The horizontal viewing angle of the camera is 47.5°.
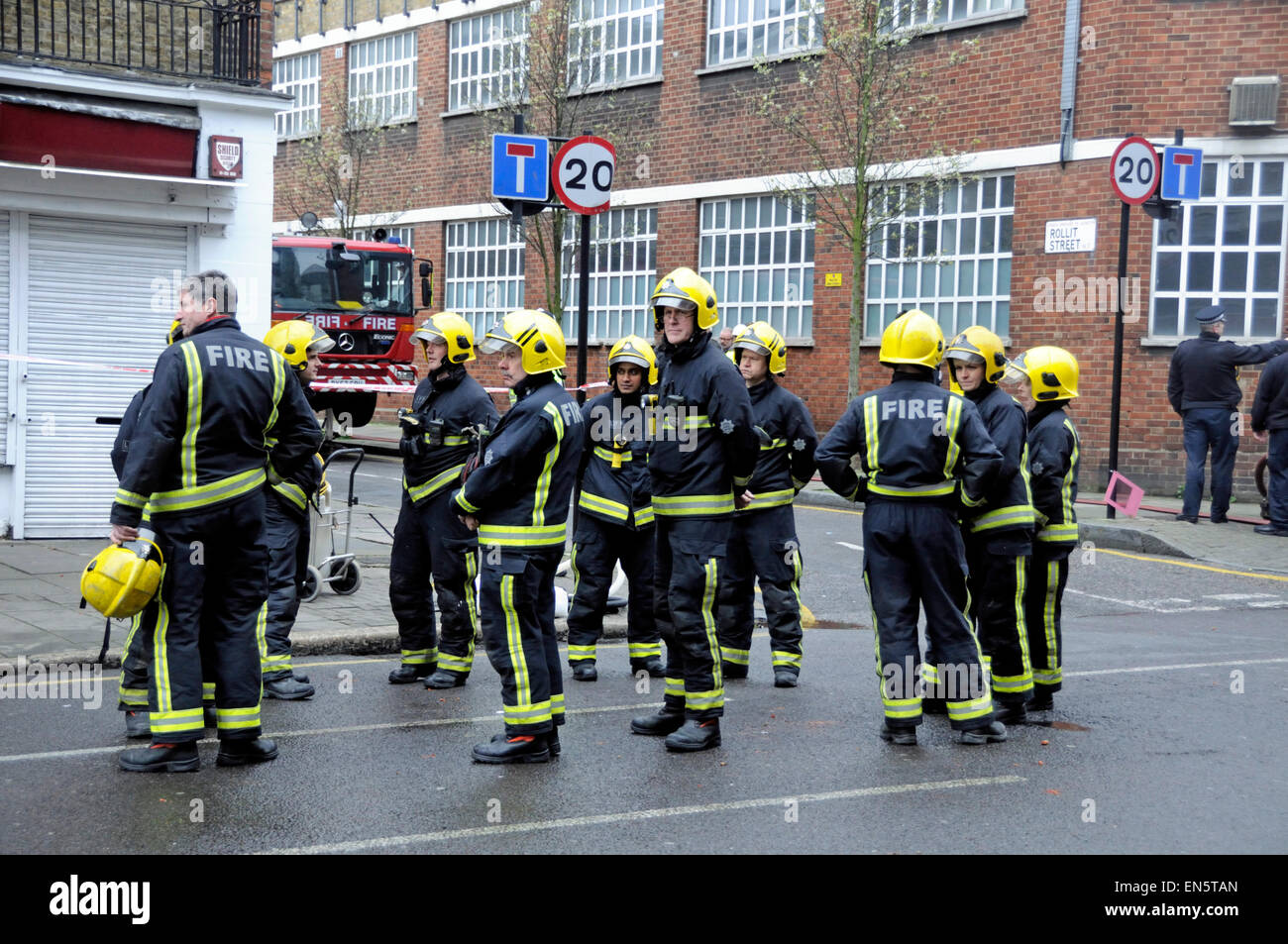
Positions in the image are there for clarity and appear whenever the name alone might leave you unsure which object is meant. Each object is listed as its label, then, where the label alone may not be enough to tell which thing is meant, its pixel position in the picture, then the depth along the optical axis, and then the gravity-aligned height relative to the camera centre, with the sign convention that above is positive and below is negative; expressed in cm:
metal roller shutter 1213 +0
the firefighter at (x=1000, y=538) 720 -86
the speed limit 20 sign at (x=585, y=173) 1100 +137
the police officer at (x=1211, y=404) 1542 -37
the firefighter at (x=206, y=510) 609 -69
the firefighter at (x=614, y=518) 845 -94
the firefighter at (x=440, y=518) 798 -91
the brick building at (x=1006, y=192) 1777 +240
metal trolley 1007 -149
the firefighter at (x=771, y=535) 845 -102
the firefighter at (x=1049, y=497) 745 -67
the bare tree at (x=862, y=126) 1934 +329
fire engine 2364 +74
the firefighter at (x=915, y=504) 675 -66
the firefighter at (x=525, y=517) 643 -73
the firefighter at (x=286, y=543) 774 -105
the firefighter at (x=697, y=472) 673 -52
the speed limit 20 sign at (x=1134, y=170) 1506 +204
